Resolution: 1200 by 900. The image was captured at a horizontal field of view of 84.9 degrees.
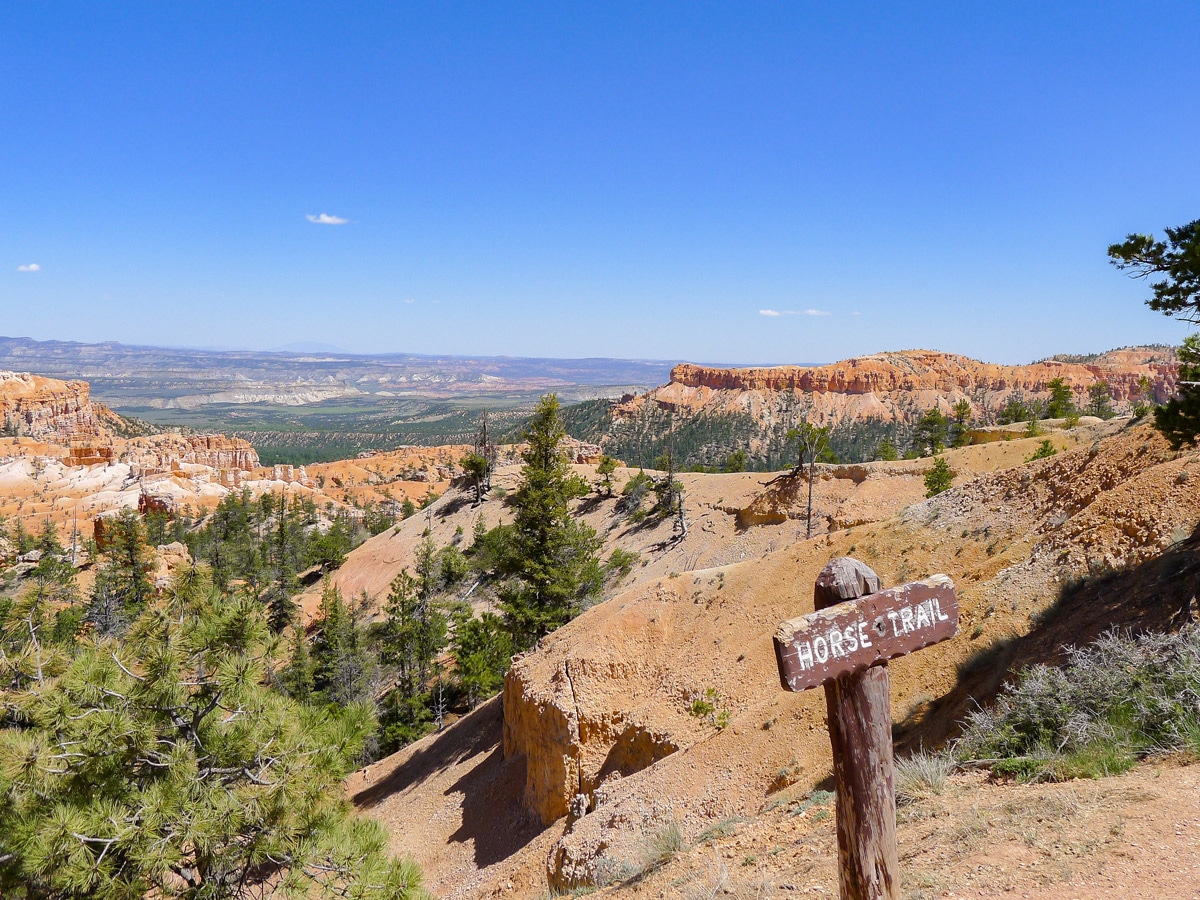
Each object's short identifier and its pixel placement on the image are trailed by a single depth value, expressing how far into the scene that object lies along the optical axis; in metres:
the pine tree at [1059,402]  54.25
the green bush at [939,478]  28.84
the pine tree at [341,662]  30.16
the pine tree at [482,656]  25.41
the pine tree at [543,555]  23.72
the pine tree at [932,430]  53.94
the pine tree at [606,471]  52.00
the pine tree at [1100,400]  60.53
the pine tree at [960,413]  57.28
